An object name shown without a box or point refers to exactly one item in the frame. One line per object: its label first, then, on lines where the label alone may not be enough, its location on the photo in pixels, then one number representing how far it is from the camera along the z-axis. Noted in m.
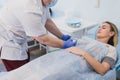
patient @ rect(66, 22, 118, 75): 1.64
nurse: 1.52
